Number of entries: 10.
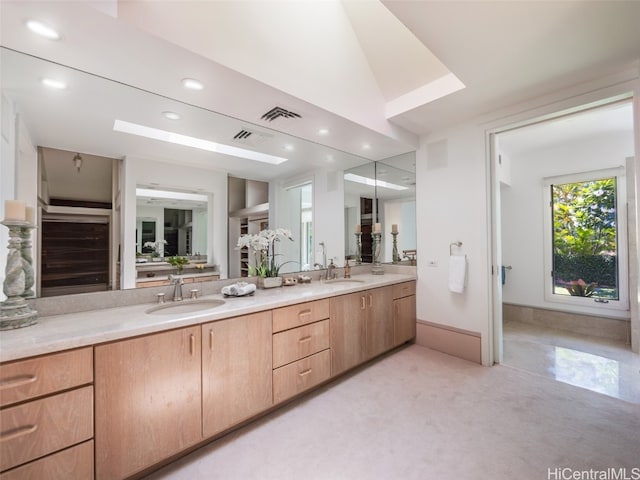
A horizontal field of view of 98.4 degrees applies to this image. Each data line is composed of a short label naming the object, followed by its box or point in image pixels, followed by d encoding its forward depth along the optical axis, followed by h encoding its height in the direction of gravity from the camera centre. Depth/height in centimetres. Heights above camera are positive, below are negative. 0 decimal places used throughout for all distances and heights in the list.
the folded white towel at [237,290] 211 -35
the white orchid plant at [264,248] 251 -4
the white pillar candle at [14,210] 136 +17
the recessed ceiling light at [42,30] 127 +102
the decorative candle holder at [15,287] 133 -21
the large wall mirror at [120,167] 163 +57
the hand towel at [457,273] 284 -32
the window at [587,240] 352 +2
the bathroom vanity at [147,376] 113 -70
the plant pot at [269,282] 246 -35
